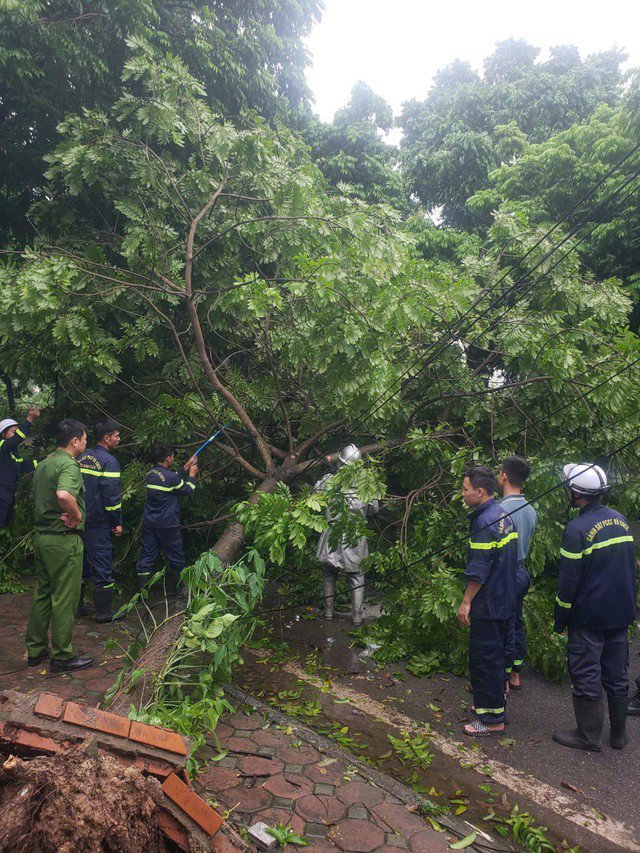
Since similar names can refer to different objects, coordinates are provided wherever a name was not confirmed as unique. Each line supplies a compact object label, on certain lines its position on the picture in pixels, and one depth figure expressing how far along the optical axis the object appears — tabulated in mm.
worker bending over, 5926
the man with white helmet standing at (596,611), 3787
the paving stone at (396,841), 2676
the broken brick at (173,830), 2145
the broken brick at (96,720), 2369
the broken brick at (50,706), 2357
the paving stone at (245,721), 3724
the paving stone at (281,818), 2766
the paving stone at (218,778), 3012
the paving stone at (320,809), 2842
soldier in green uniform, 4293
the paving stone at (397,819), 2795
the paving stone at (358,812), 2865
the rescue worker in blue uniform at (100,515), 5633
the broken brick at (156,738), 2377
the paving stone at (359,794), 2990
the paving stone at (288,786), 3018
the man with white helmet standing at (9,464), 6758
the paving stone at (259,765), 3209
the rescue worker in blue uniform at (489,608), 3963
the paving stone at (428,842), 2668
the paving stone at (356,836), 2652
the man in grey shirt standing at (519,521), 4512
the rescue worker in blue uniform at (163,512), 6086
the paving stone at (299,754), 3365
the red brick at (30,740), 2246
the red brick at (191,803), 2208
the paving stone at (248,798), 2876
